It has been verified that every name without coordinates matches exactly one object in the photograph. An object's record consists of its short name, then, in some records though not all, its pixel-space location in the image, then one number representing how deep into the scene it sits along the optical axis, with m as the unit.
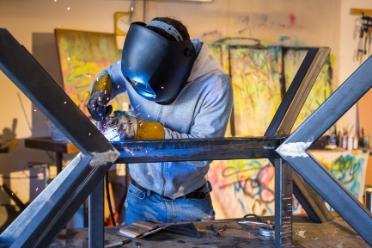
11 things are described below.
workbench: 1.24
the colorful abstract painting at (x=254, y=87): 3.73
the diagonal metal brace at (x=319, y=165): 0.92
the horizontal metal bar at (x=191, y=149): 0.95
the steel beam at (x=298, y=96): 1.20
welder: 1.23
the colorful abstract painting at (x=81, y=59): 3.27
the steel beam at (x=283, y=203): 1.10
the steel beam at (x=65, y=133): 0.81
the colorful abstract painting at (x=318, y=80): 3.88
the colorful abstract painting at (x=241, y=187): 3.65
